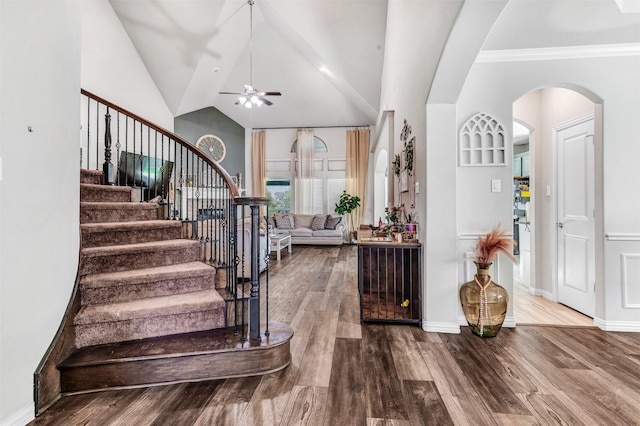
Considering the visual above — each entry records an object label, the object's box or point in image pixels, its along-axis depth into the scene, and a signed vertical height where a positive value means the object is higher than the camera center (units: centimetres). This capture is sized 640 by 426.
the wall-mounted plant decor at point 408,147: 338 +78
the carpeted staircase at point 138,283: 204 -51
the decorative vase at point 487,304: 256 -75
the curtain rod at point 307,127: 946 +278
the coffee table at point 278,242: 633 -60
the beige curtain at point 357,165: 931 +154
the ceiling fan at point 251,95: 560 +226
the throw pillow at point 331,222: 883 -20
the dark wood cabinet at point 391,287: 289 -84
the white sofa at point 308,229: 845 -40
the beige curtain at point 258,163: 970 +166
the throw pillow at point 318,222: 888 -21
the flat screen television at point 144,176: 465 +62
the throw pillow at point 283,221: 885 -17
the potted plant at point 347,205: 902 +30
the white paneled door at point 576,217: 307 -3
